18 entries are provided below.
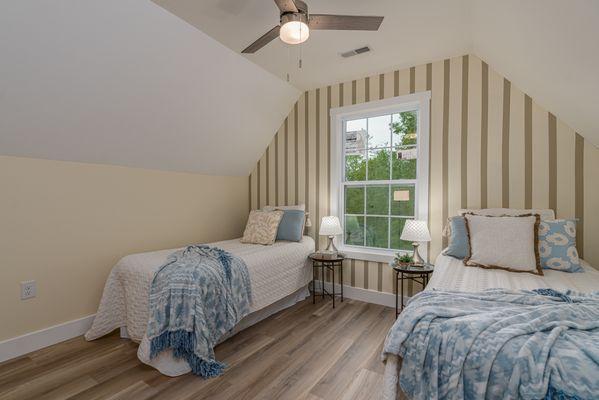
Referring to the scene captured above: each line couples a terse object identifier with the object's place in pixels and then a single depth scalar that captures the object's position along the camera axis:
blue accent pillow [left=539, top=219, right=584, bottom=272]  2.11
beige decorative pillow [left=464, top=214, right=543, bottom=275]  2.12
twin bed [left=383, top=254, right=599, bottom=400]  1.00
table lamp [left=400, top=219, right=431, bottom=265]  2.73
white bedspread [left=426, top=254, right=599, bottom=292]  1.75
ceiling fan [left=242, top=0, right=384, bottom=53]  1.70
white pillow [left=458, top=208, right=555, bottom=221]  2.43
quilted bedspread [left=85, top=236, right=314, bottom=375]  2.20
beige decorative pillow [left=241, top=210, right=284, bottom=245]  3.32
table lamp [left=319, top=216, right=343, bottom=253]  3.26
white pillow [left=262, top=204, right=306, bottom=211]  3.71
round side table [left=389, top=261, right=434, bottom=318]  2.62
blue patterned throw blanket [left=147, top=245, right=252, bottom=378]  1.94
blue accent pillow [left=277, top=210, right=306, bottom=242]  3.43
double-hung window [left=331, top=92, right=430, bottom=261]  3.12
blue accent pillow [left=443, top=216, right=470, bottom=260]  2.45
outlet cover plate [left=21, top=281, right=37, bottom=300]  2.24
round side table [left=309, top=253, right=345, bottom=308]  3.16
